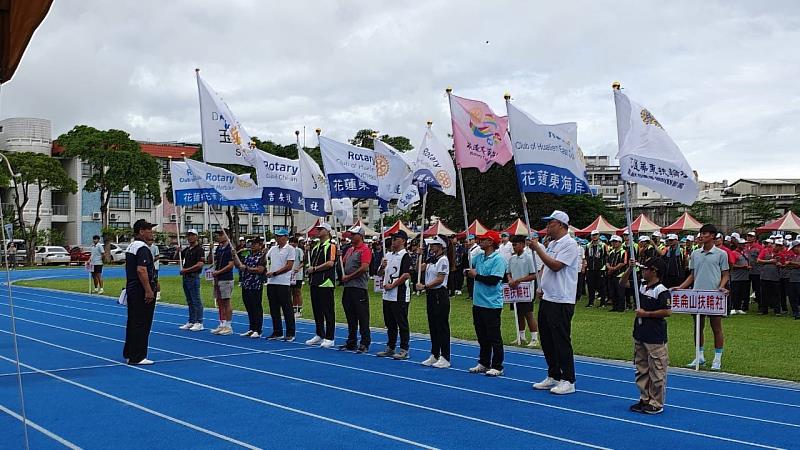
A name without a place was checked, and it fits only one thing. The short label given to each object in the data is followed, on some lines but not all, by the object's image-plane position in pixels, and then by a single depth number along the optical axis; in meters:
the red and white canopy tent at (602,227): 32.34
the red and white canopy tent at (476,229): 31.50
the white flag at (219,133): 14.73
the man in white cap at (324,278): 13.13
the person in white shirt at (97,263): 26.12
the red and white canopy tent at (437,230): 34.63
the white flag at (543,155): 10.98
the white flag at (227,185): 16.58
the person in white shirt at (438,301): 11.12
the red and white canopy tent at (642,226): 32.60
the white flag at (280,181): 15.69
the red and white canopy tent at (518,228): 32.94
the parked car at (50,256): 54.06
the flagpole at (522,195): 10.62
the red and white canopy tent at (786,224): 26.48
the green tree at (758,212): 43.44
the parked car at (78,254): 54.88
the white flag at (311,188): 15.62
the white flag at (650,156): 9.70
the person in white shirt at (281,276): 14.10
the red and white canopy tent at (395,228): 37.21
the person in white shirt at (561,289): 9.12
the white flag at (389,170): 13.95
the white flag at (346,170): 14.16
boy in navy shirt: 8.19
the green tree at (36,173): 53.85
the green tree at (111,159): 56.19
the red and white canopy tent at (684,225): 30.92
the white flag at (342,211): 16.69
